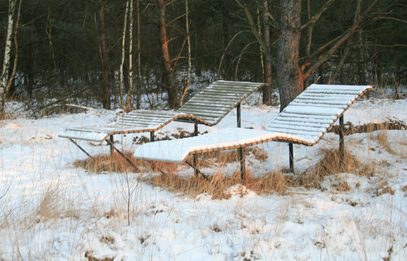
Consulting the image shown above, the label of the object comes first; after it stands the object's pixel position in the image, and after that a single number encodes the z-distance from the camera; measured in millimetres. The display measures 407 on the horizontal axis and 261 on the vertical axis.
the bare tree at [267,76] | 13422
